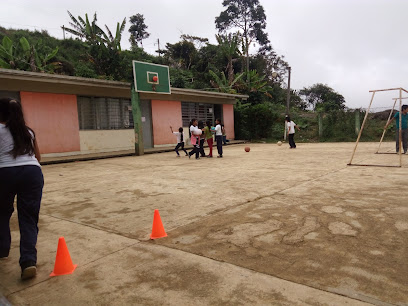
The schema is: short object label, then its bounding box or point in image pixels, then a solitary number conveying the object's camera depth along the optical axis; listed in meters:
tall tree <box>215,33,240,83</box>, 26.83
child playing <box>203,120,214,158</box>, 11.46
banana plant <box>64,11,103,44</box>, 20.75
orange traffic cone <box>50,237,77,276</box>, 2.64
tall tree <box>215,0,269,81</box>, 37.00
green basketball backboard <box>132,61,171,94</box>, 13.34
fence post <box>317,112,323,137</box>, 20.84
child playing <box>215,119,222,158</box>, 11.78
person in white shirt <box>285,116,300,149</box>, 14.73
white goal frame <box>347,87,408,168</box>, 7.61
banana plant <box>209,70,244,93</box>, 24.11
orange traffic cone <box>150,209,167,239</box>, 3.40
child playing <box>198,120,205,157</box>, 11.88
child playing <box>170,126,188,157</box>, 12.86
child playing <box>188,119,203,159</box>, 11.22
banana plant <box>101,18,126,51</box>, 21.48
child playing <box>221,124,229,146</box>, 19.51
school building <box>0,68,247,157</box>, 12.23
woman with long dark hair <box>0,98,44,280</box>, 2.67
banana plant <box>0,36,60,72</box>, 18.45
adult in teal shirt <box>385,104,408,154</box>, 9.99
